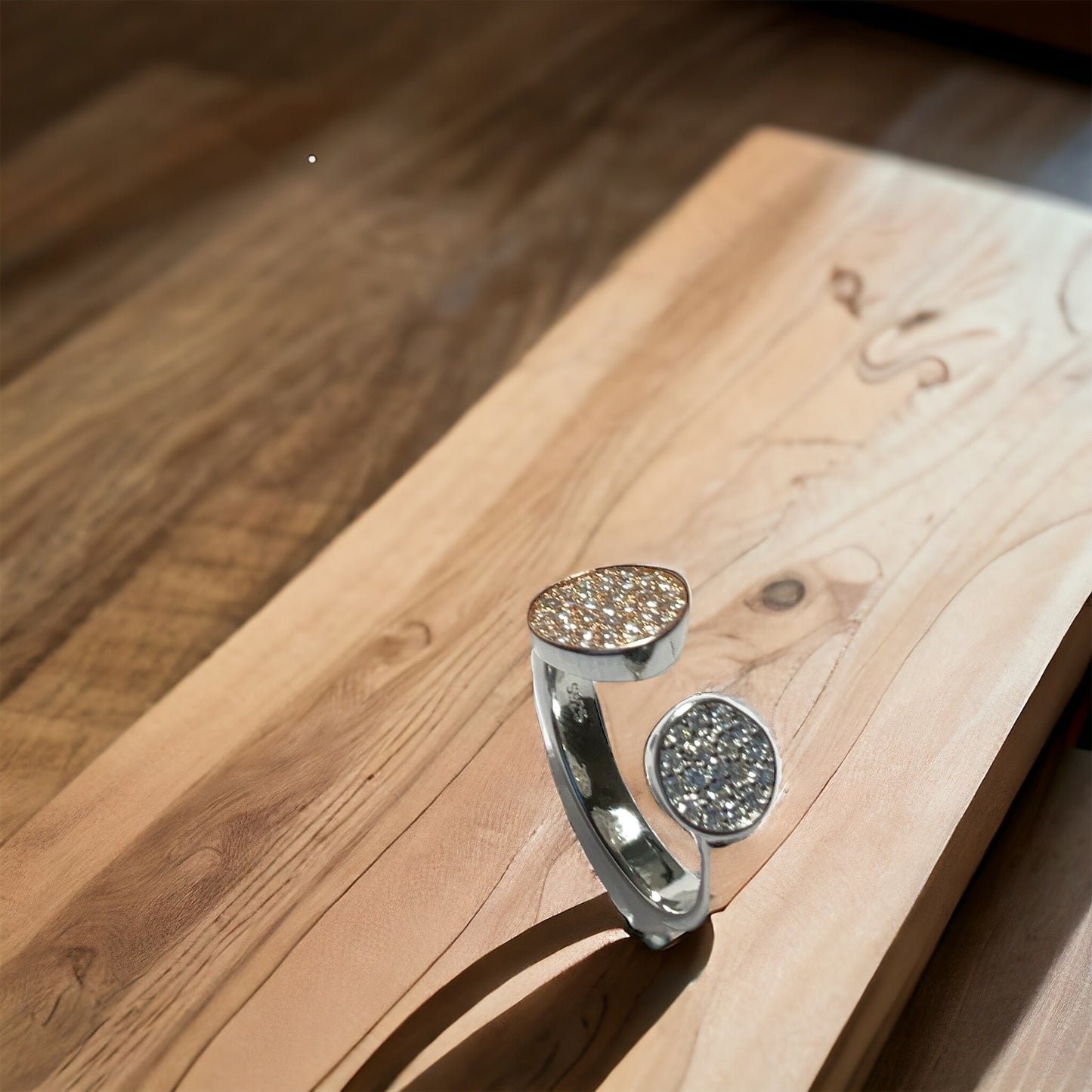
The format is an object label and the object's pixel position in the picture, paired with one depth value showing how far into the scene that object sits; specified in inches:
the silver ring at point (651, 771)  5.9
